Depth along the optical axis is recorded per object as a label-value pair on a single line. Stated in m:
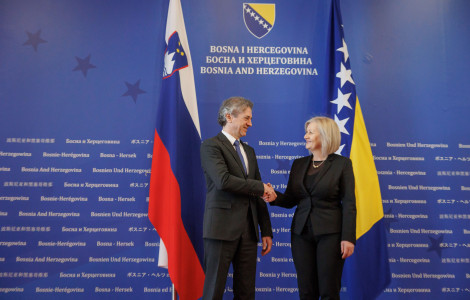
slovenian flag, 2.98
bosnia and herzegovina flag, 3.03
